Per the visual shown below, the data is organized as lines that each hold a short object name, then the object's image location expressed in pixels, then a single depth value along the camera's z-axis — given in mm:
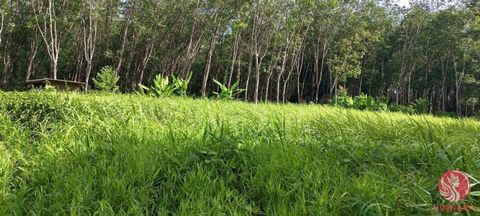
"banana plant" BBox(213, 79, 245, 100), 10548
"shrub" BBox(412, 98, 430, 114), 23156
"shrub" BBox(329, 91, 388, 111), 15148
